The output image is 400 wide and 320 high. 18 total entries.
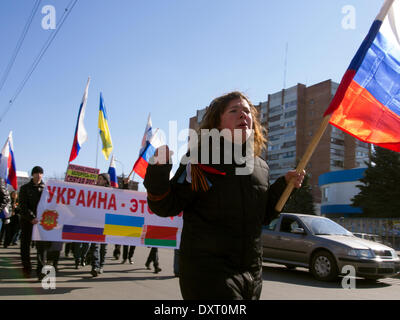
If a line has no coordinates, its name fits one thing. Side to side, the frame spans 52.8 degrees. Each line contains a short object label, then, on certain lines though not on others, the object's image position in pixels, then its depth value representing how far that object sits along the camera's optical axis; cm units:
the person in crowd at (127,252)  1052
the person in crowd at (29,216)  758
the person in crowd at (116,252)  1164
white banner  800
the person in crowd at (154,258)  916
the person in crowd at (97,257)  805
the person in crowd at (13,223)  1396
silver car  927
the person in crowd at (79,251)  949
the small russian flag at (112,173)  1221
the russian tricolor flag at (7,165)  1492
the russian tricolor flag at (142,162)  1066
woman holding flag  215
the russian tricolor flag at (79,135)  1105
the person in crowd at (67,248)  1215
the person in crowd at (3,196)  731
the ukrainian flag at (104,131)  1263
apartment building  7656
